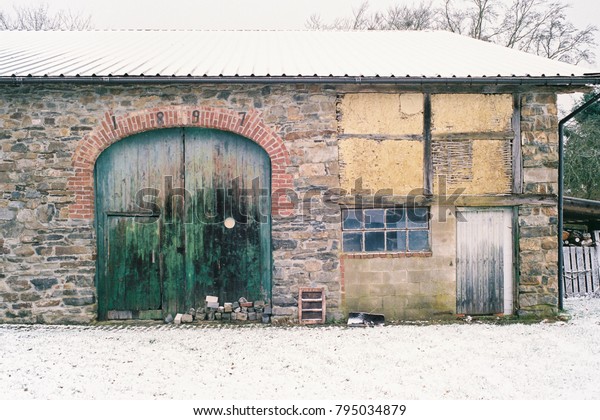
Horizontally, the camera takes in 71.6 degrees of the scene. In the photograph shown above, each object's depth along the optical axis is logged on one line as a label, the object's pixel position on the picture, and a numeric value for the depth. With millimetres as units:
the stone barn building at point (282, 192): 5977
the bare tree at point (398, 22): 17547
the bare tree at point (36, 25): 17297
